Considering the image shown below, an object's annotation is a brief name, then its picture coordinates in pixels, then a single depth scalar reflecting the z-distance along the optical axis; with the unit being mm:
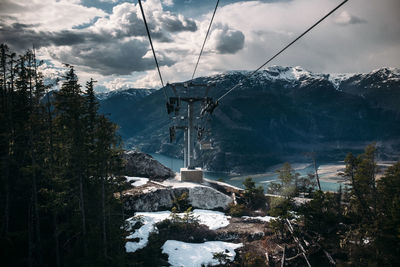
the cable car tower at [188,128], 27266
